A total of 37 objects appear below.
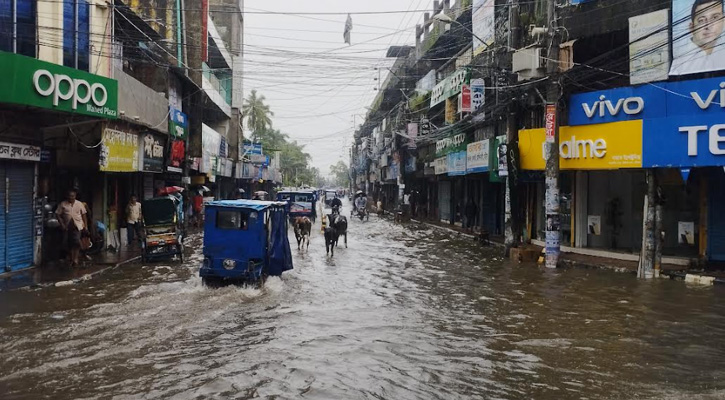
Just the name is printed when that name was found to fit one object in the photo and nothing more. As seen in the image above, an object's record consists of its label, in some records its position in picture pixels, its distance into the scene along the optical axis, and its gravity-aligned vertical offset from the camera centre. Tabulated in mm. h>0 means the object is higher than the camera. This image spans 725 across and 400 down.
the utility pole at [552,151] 18391 +1629
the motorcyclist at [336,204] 28281 -160
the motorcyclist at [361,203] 44656 -158
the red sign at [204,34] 31719 +8810
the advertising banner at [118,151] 16828 +1417
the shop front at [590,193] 19594 +385
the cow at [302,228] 23016 -1070
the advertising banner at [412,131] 44125 +5178
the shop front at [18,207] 14273 -250
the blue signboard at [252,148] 56906 +4975
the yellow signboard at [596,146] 17453 +1796
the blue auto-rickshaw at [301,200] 36344 +9
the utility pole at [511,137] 21781 +2443
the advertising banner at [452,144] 32719 +3376
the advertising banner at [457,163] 31391 +2103
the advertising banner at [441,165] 35781 +2238
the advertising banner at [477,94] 28906 +5241
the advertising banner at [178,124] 25078 +3323
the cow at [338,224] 22328 -873
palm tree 78062 +11350
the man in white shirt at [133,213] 19994 -486
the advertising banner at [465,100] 29141 +4953
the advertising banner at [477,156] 27000 +2169
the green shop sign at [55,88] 12266 +2469
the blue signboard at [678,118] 15492 +2339
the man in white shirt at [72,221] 15359 -595
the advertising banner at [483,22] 27203 +8536
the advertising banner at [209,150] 32969 +2903
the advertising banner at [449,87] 32031 +6724
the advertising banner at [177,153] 25314 +2011
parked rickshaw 17391 -900
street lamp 19391 +5953
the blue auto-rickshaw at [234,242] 13109 -934
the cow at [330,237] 21344 -1293
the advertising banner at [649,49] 17266 +4562
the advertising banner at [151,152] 20844 +1708
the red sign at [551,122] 18625 +2514
